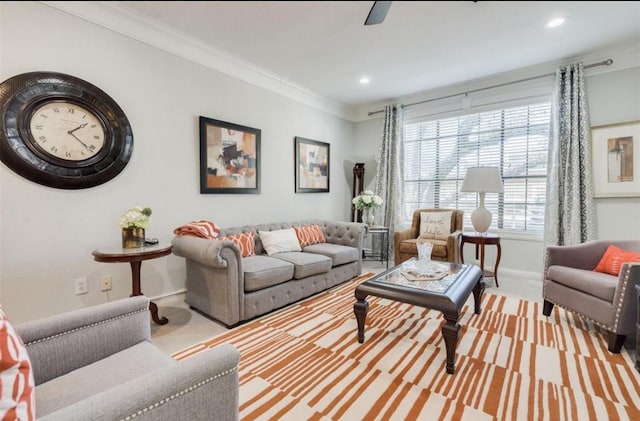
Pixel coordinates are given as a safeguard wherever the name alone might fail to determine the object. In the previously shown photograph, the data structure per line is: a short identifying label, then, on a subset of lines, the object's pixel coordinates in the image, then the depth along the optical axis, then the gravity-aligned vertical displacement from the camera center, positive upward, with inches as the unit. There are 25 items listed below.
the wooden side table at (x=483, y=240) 130.8 -15.8
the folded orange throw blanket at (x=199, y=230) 101.5 -8.7
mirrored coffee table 68.0 -22.7
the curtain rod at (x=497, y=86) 119.6 +59.9
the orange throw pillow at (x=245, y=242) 113.3 -14.4
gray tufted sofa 89.0 -24.2
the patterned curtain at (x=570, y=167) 123.8 +16.8
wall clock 76.6 +21.3
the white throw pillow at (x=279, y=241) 122.5 -15.4
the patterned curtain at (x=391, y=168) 178.4 +23.1
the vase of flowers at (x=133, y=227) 86.2 -6.6
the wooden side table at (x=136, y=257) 78.2 -14.1
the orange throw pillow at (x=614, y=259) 86.0 -15.9
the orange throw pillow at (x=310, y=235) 137.6 -14.4
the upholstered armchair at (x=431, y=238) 133.3 -16.4
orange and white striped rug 56.9 -38.7
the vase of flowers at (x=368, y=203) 168.7 +1.4
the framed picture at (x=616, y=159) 116.6 +19.1
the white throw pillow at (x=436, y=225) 149.5 -10.3
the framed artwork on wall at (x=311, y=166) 161.5 +23.1
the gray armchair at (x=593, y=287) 73.5 -23.1
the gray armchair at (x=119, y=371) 29.6 -21.2
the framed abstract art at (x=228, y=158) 119.2 +20.7
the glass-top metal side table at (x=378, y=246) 168.2 -25.4
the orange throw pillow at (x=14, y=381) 26.3 -16.6
